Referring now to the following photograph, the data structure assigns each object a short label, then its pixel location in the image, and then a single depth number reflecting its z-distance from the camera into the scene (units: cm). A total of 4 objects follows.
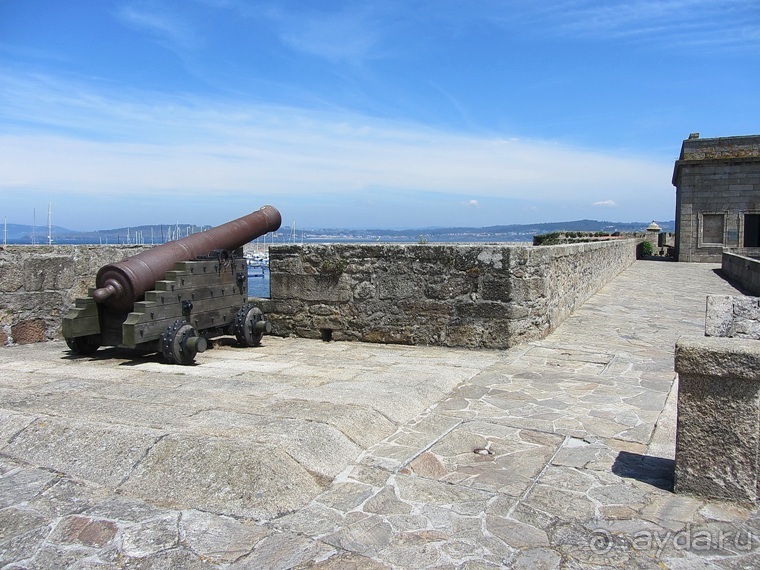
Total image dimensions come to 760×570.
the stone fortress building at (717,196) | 2916
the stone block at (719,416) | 287
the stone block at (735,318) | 320
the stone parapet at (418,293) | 692
